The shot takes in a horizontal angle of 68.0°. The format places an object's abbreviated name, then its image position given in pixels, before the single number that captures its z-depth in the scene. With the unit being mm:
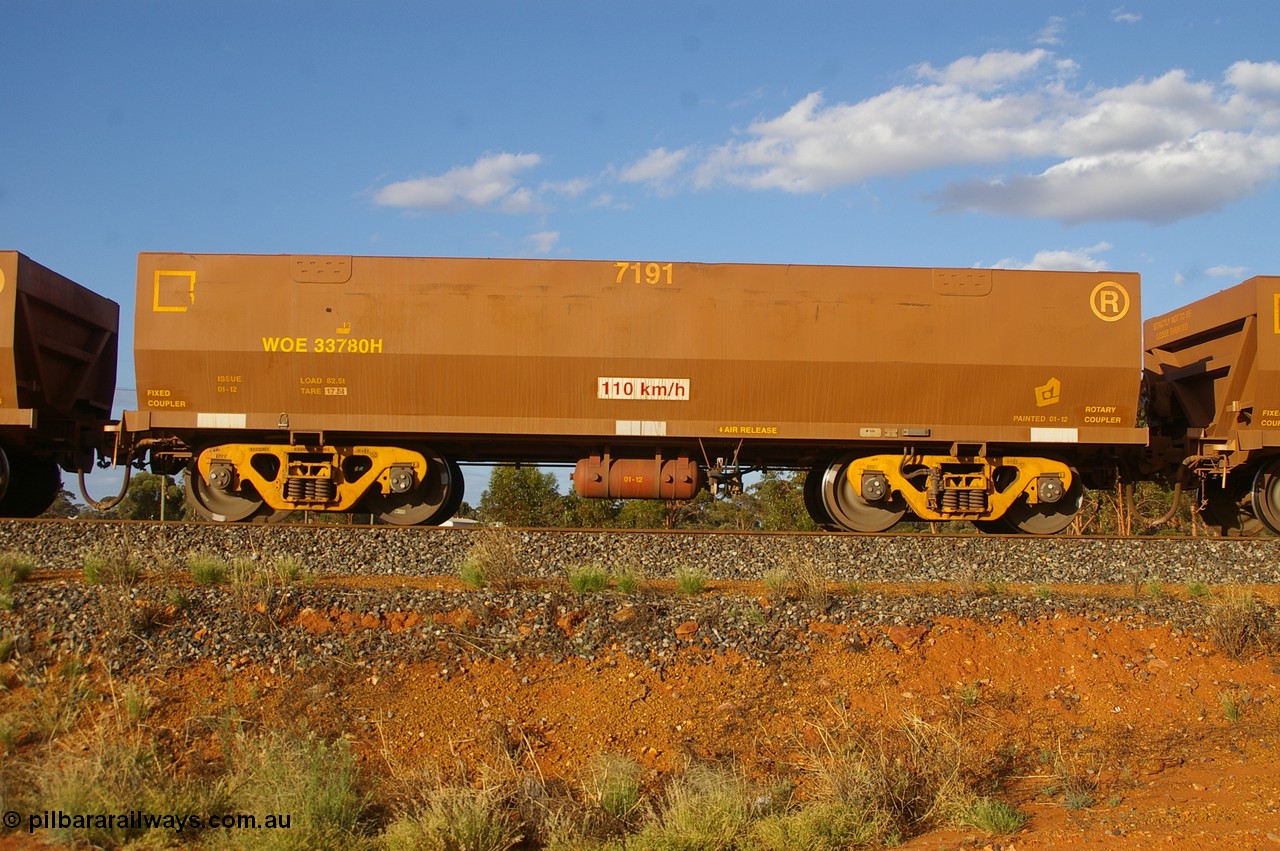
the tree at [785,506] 31906
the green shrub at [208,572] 8641
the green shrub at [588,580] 9023
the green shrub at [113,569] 8227
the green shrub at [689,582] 9250
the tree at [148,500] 37781
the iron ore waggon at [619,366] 12711
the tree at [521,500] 30703
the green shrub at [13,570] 8140
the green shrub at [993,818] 5715
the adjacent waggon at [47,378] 12398
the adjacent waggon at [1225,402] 12828
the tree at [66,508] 43719
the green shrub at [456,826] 5379
